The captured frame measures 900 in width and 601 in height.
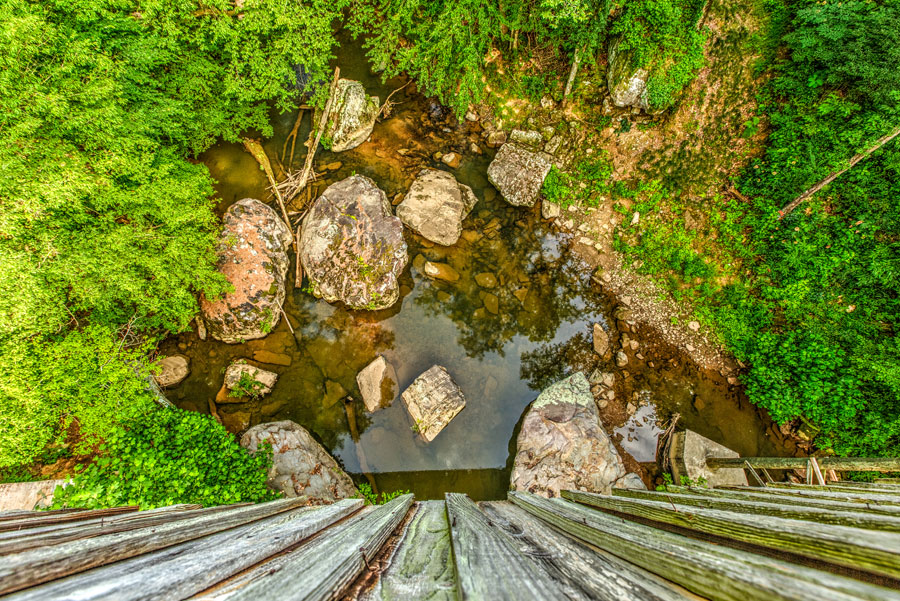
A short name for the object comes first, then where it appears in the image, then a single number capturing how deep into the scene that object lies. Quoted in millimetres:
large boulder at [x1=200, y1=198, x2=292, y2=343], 7180
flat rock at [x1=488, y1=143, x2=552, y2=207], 7965
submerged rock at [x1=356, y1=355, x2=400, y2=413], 7148
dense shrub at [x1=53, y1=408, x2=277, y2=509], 4148
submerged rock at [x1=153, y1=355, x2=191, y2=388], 6945
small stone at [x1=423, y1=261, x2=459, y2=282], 7883
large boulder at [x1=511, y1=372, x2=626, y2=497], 6562
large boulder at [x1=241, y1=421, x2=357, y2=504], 6367
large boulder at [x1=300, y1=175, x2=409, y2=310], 7480
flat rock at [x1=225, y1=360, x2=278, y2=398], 7113
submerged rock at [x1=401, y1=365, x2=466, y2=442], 6949
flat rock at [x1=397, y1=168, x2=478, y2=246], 7887
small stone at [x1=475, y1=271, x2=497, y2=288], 7859
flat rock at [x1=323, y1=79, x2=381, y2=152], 8141
